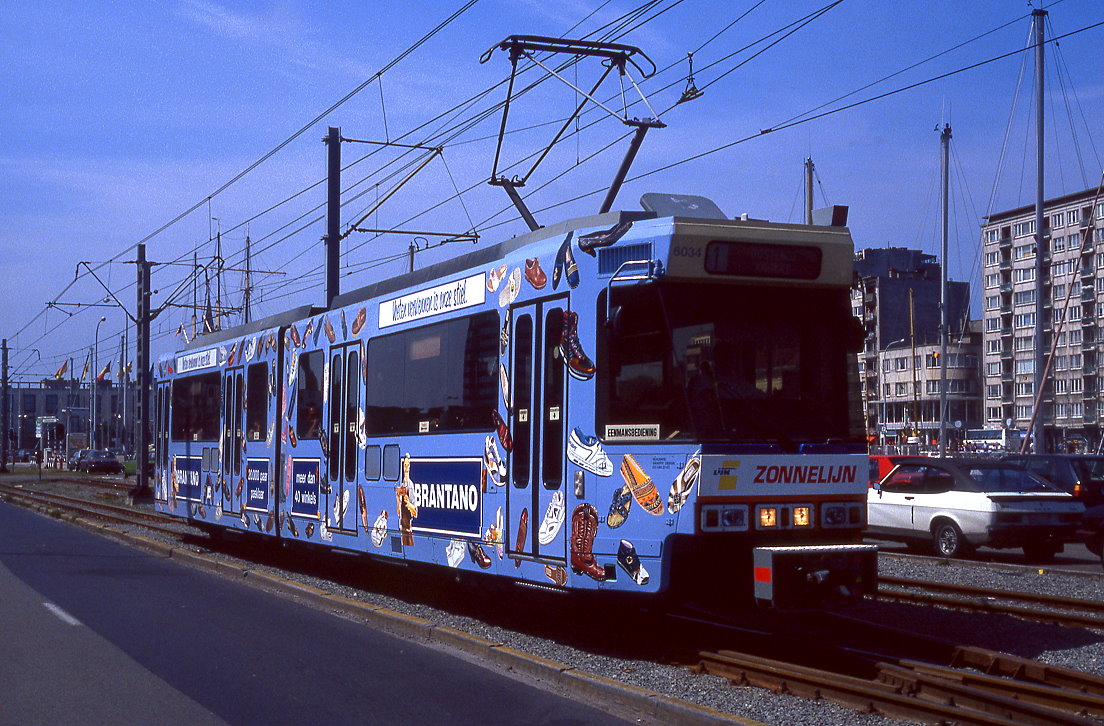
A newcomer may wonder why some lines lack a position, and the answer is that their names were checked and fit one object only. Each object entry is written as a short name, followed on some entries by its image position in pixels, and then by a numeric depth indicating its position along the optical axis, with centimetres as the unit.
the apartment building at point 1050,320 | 7919
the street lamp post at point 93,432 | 8551
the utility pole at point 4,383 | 6944
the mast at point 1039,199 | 3856
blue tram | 909
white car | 1803
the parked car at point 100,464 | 7275
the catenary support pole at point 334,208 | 2330
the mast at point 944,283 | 4653
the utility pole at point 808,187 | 4281
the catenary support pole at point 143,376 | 3381
